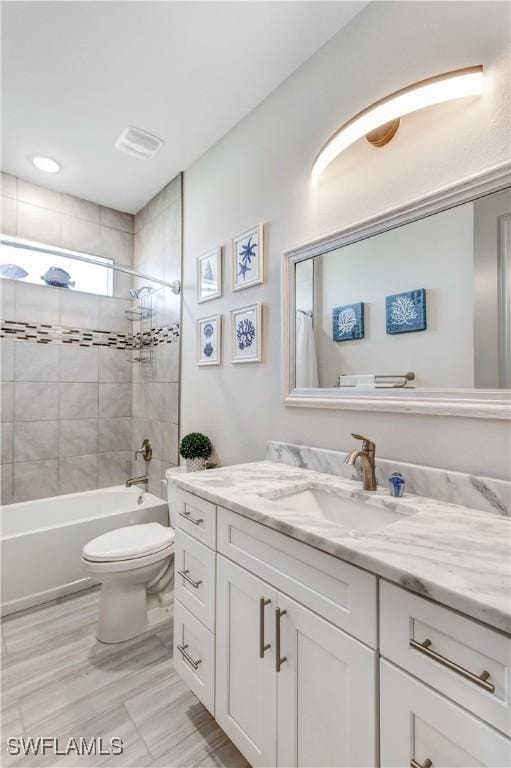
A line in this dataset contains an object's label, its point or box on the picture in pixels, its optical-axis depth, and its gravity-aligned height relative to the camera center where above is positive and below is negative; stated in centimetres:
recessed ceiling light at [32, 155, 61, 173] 234 +151
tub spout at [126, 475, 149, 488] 268 -68
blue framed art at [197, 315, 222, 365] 207 +30
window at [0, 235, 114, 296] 256 +93
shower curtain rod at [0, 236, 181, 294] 207 +82
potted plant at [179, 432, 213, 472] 204 -34
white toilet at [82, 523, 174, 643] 171 -89
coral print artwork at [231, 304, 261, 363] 179 +29
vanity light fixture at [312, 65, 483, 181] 104 +91
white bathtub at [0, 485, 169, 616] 199 -91
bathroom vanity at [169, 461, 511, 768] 59 -50
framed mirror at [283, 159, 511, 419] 102 +28
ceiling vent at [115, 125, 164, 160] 209 +150
